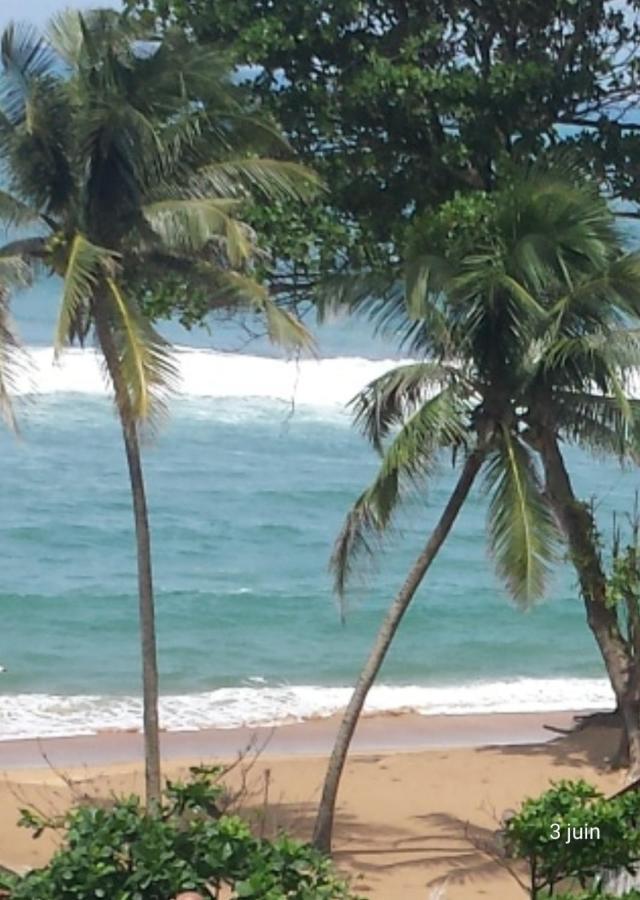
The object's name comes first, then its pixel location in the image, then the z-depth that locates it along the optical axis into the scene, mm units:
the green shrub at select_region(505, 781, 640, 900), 17172
